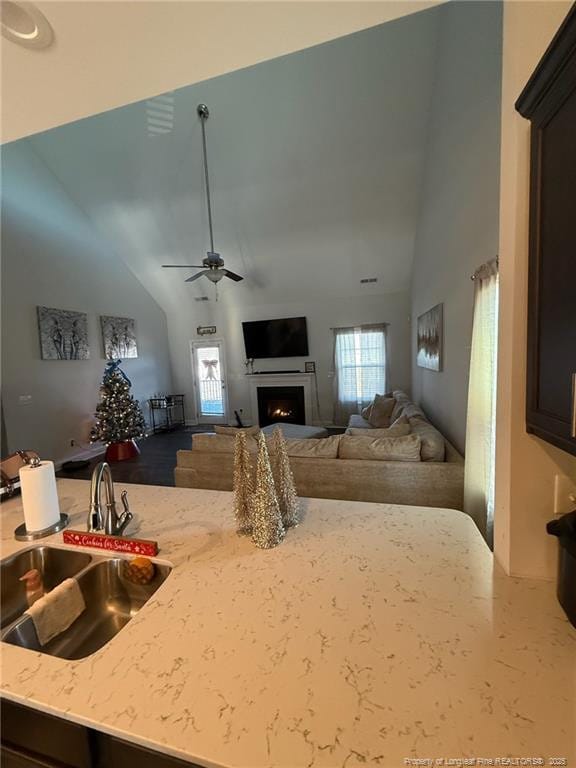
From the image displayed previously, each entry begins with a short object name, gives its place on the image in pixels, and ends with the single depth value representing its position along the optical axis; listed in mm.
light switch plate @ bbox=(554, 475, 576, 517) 863
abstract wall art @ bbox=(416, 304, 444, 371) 3172
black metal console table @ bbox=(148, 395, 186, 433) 6402
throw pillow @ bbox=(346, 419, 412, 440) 2793
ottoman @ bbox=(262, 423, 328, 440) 4390
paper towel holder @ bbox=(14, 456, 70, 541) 1211
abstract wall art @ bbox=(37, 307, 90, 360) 4395
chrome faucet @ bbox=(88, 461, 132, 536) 1141
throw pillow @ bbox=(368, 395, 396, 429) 4528
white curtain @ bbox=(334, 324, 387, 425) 5965
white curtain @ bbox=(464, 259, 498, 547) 1725
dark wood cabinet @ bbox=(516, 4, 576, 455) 648
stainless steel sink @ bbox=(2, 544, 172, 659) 1014
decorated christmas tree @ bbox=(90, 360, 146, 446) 4680
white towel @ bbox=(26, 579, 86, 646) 928
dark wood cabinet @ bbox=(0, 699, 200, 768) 633
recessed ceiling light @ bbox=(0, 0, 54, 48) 943
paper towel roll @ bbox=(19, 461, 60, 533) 1212
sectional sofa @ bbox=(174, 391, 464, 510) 2234
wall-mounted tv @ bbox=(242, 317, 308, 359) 6273
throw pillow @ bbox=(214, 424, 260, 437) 3015
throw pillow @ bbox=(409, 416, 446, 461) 2336
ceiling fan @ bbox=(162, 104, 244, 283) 3400
